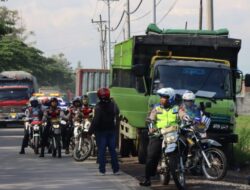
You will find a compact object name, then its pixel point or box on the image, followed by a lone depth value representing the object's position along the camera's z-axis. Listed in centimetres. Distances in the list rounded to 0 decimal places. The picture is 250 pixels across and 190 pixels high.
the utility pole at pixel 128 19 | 5768
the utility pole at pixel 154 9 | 4571
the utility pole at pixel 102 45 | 9528
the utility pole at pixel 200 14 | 3968
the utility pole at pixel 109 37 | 8952
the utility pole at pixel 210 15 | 2927
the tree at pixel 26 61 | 7538
